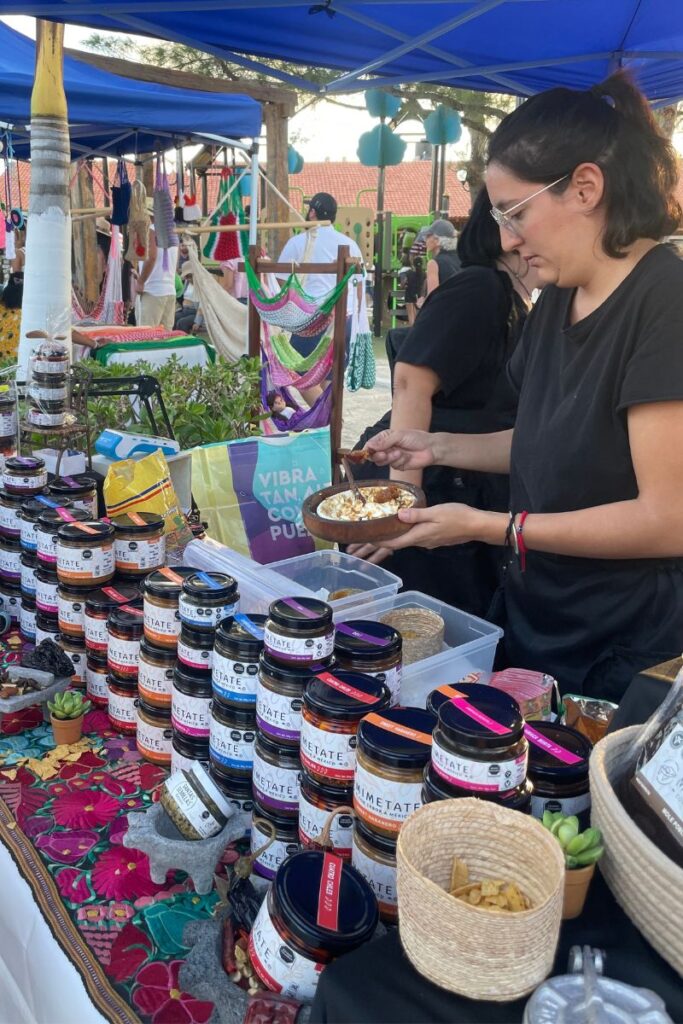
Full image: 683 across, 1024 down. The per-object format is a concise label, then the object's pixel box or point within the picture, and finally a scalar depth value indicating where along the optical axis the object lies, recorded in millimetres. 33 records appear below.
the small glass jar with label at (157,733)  1446
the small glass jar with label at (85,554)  1646
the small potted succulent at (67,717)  1540
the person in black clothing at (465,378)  2211
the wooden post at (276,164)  9117
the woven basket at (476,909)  728
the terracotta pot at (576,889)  843
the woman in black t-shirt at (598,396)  1458
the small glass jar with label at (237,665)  1219
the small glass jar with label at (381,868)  962
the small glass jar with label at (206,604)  1335
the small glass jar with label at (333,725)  1021
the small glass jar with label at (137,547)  1741
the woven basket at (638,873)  792
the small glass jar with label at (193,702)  1314
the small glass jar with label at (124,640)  1522
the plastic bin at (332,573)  2092
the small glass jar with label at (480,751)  868
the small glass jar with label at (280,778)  1130
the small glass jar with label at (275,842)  1125
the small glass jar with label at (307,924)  862
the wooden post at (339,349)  5164
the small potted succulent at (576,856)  849
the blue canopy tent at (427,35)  3018
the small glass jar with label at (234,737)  1232
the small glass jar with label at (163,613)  1428
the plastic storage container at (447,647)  1505
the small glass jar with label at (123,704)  1561
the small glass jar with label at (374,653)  1205
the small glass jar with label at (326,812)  1046
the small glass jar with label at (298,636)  1139
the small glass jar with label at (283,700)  1125
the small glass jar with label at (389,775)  947
